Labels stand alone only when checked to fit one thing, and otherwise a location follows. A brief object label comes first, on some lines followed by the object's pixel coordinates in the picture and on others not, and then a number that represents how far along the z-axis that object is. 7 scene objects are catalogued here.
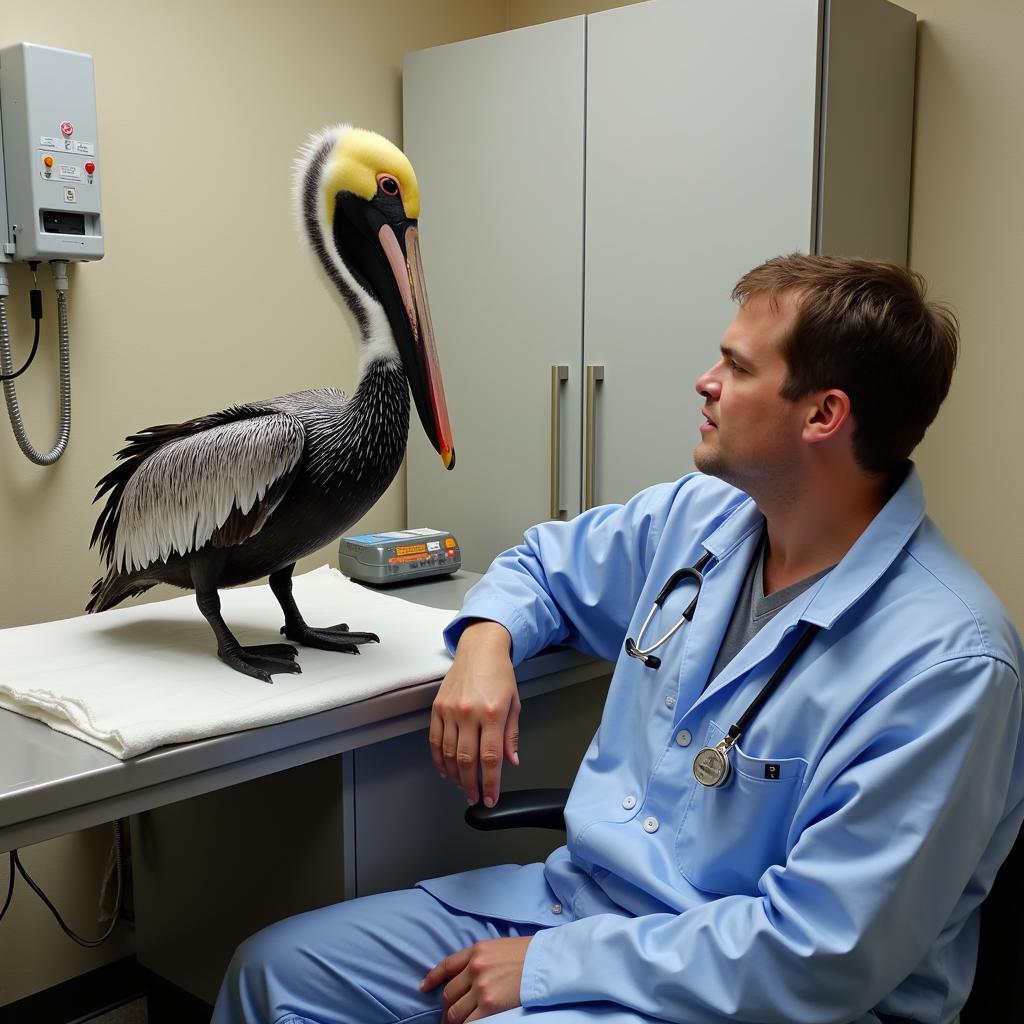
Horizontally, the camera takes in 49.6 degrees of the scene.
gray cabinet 2.15
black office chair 1.12
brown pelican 1.39
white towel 1.25
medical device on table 2.02
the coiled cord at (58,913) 2.17
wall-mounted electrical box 1.98
